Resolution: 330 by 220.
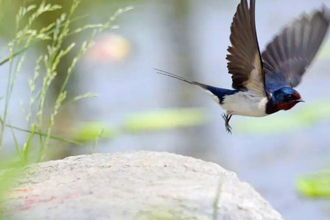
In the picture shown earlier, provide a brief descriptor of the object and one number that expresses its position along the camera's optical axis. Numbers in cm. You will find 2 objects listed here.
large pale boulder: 484
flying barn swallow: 674
